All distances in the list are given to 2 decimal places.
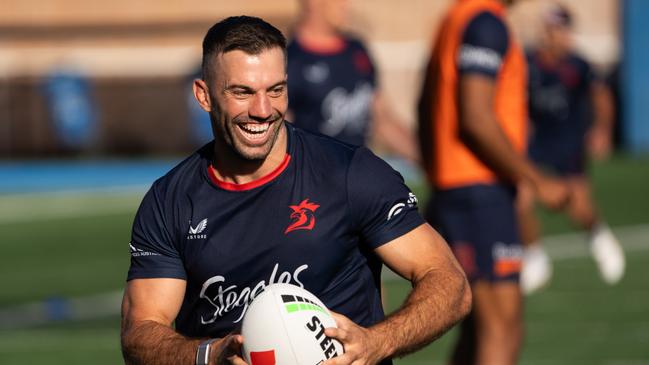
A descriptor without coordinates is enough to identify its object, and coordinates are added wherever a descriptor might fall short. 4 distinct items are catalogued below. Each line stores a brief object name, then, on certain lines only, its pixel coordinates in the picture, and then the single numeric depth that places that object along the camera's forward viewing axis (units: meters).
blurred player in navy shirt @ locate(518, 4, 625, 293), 36.56
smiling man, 11.58
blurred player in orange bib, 16.98
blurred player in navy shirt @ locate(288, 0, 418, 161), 21.19
